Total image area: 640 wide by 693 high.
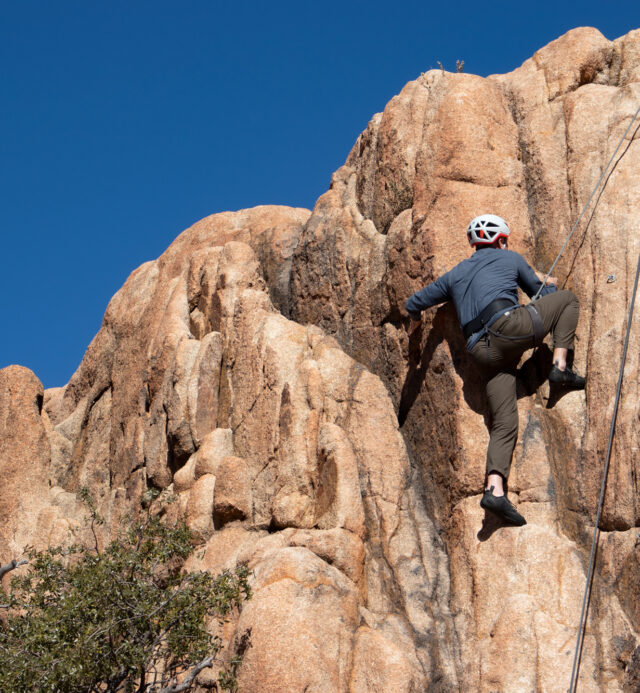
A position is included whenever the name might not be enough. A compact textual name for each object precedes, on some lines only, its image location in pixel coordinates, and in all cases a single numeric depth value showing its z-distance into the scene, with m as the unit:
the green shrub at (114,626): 12.12
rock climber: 13.49
